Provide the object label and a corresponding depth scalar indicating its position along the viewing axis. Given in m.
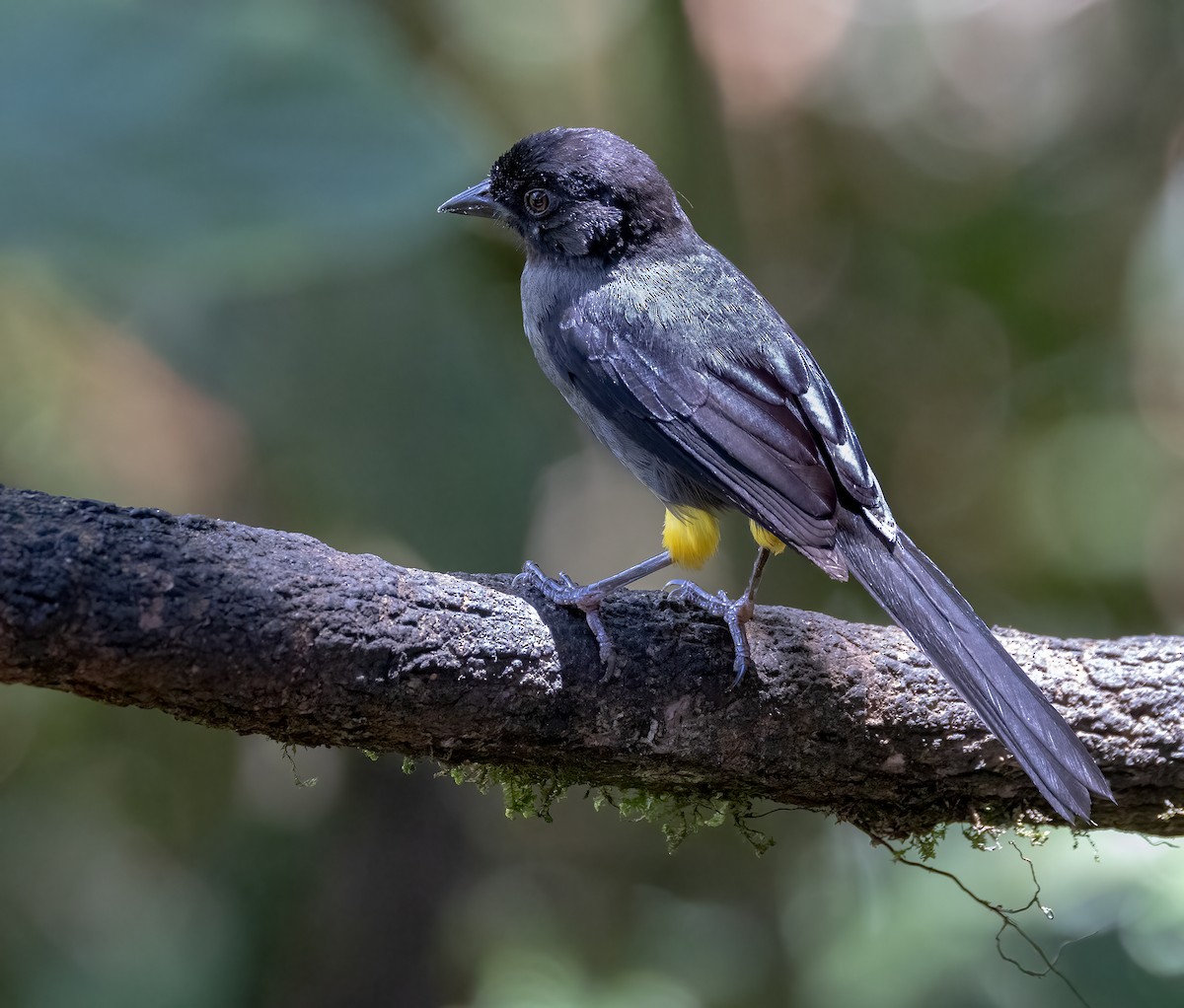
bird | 4.59
